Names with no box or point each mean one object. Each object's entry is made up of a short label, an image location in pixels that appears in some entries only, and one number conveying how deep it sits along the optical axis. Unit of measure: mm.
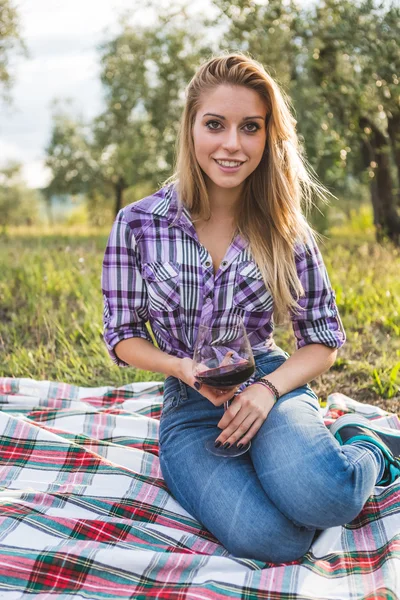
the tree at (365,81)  7262
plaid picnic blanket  2137
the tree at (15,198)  44781
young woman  2547
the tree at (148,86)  11758
